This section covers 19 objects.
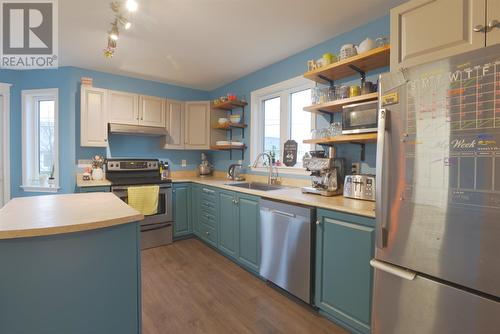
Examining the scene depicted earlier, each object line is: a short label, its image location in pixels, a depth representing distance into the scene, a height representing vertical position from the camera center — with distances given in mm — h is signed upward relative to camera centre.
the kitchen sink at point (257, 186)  3042 -293
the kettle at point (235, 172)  3700 -140
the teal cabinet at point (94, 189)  2943 -326
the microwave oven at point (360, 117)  1873 +366
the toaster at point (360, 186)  1940 -186
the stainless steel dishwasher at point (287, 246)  1969 -710
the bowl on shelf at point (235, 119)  3727 +666
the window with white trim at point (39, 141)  3561 +303
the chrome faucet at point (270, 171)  3078 -106
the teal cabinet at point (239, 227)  2555 -722
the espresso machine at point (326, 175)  2197 -103
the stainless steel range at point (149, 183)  3311 -424
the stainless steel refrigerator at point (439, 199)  1083 -167
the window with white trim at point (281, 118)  2895 +576
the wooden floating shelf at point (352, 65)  1882 +831
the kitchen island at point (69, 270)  1055 -505
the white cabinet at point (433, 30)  1194 +711
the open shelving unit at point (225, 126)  3689 +569
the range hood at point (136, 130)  3365 +459
